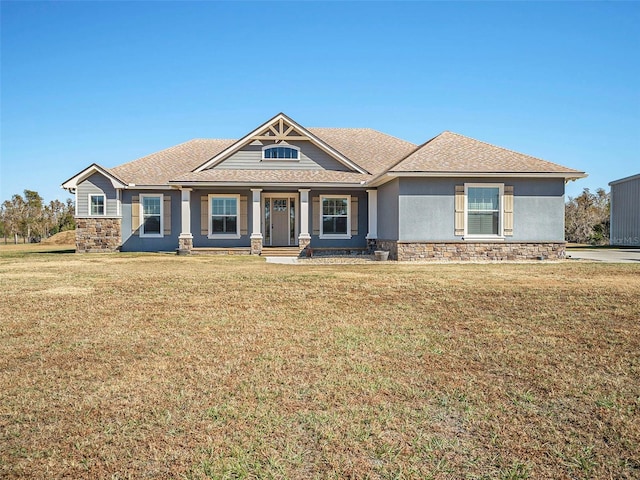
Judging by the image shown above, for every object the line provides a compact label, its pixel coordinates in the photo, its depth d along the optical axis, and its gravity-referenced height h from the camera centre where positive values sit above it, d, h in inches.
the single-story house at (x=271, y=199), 670.5 +56.8
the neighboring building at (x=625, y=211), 1018.7 +44.2
